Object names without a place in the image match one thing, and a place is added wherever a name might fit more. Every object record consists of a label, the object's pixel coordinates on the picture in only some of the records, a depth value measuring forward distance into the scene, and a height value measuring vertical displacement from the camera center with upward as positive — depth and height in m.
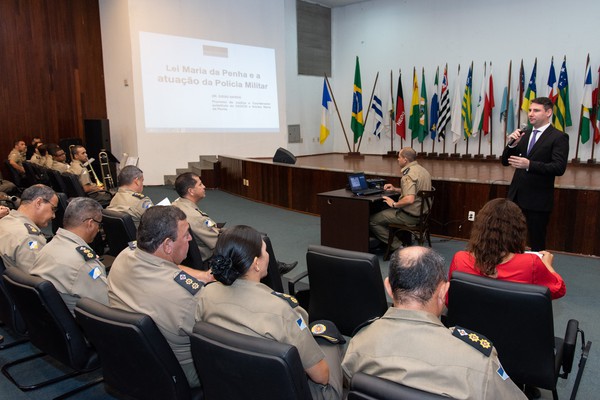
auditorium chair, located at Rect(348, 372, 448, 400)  0.99 -0.59
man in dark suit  3.40 -0.30
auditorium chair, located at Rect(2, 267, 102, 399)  1.88 -0.83
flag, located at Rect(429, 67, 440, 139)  10.23 +0.32
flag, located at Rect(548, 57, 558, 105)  8.59 +0.73
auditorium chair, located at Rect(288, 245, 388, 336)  2.16 -0.79
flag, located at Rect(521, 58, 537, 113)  8.71 +0.61
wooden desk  4.48 -0.91
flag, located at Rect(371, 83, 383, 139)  11.29 +0.35
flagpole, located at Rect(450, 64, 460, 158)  10.01 -0.51
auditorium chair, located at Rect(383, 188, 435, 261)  4.44 -0.98
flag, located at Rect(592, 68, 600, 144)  8.15 +0.17
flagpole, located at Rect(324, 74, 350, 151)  11.84 +0.41
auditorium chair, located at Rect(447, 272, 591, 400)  1.71 -0.78
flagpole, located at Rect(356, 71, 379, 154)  11.49 +0.58
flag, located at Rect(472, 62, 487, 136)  9.55 +0.33
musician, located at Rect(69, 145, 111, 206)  5.52 -0.65
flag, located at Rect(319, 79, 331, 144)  11.62 +0.30
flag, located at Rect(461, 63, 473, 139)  9.63 +0.42
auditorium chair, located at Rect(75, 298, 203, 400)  1.49 -0.77
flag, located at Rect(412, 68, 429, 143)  10.36 +0.25
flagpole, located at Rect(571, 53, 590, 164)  8.38 -0.25
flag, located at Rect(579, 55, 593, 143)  8.20 +0.31
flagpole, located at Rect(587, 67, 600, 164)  8.15 +0.01
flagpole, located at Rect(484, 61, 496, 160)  9.59 -0.17
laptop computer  4.65 -0.61
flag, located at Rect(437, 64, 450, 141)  9.98 +0.36
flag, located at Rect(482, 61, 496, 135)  9.45 +0.43
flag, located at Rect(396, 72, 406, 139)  10.75 +0.28
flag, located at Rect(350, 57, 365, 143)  11.16 +0.41
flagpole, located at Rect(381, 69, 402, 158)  11.12 +0.00
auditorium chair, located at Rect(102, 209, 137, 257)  3.04 -0.67
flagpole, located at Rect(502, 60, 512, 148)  9.18 +0.51
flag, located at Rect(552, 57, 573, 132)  8.45 +0.40
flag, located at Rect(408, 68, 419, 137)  10.45 +0.38
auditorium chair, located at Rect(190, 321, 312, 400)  1.20 -0.64
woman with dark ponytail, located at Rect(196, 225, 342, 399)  1.41 -0.57
